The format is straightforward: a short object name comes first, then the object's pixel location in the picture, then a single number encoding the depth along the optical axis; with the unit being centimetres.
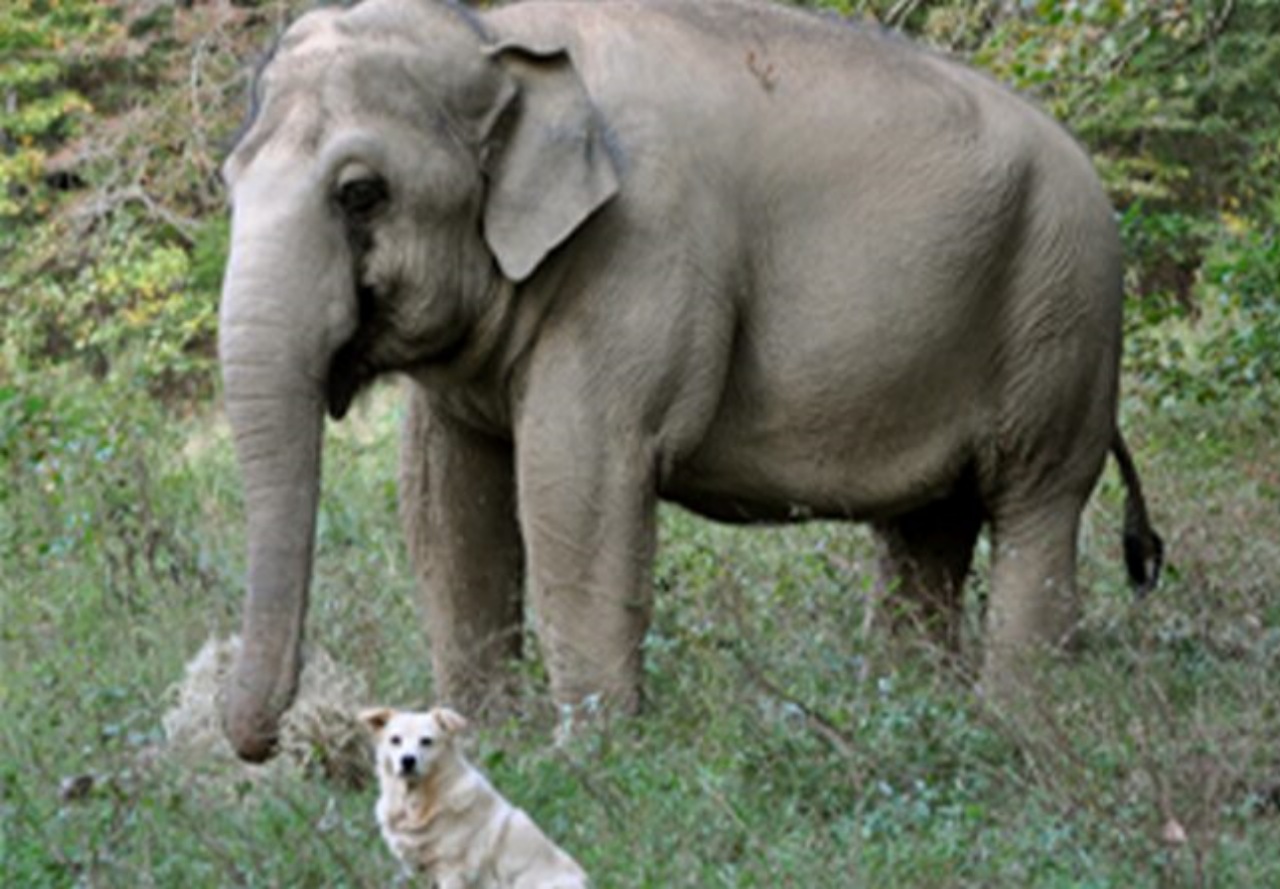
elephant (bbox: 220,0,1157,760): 1507
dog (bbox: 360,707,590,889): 1201
